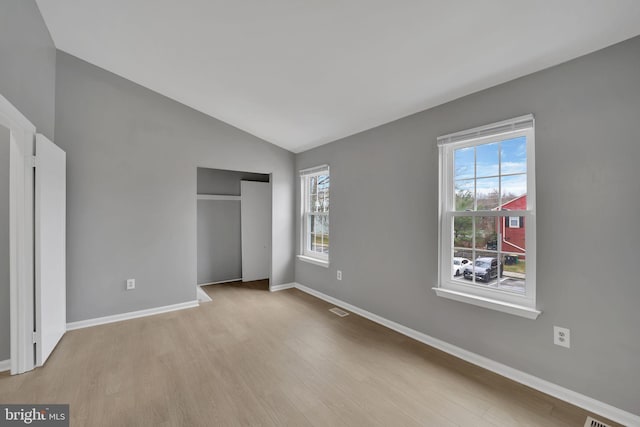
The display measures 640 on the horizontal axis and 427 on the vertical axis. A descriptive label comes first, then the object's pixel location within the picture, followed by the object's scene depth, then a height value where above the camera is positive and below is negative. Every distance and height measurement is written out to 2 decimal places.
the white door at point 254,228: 5.48 -0.31
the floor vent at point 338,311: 3.67 -1.34
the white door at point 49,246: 2.38 -0.31
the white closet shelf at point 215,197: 5.25 +0.31
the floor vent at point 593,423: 1.74 -1.33
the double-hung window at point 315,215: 4.44 -0.04
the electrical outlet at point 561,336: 1.97 -0.89
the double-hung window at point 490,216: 2.20 -0.03
